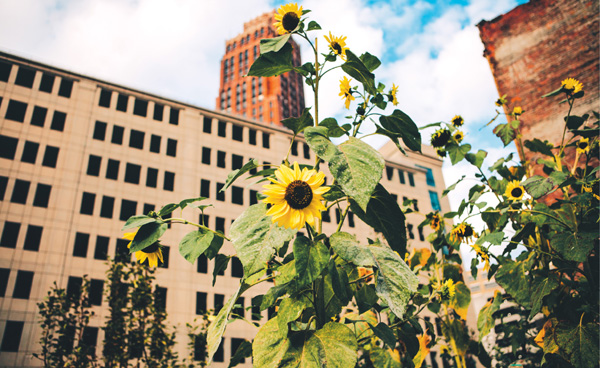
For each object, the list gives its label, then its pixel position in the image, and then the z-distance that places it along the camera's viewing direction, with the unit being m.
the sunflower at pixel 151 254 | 1.87
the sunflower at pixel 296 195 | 1.60
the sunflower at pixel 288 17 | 2.10
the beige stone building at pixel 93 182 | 23.95
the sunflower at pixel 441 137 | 3.04
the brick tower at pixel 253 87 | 76.94
